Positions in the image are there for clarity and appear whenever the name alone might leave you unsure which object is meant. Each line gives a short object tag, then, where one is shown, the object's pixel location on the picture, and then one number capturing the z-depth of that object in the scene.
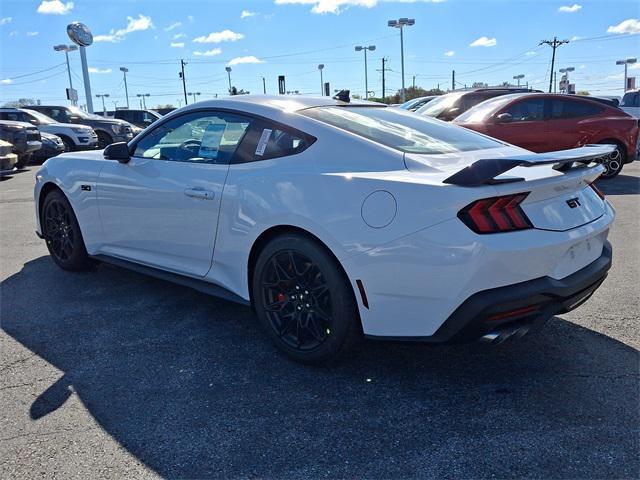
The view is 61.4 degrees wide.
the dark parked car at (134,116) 22.75
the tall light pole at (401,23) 42.08
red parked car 9.04
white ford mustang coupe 2.39
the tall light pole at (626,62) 67.94
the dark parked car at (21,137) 12.58
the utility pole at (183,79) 53.42
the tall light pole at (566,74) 47.66
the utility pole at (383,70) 67.46
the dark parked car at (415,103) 13.77
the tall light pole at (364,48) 51.12
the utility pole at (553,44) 60.50
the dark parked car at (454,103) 10.27
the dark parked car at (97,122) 18.69
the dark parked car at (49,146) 14.99
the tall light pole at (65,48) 46.48
